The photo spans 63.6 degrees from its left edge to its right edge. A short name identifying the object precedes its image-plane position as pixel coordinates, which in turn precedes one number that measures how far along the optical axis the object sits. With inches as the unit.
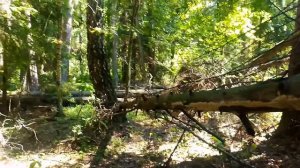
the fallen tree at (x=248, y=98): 79.1
